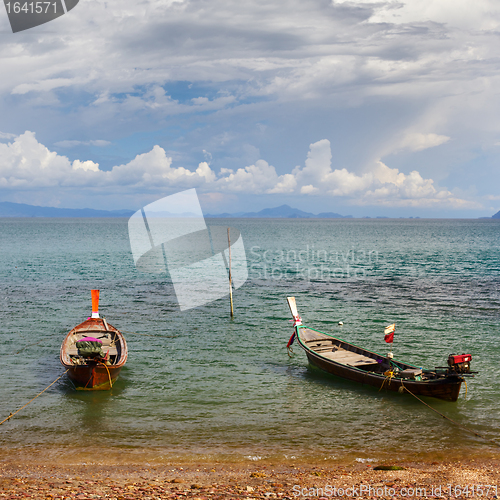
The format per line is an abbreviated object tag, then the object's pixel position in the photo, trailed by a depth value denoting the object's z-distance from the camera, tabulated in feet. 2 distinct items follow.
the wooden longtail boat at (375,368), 61.41
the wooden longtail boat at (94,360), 67.31
